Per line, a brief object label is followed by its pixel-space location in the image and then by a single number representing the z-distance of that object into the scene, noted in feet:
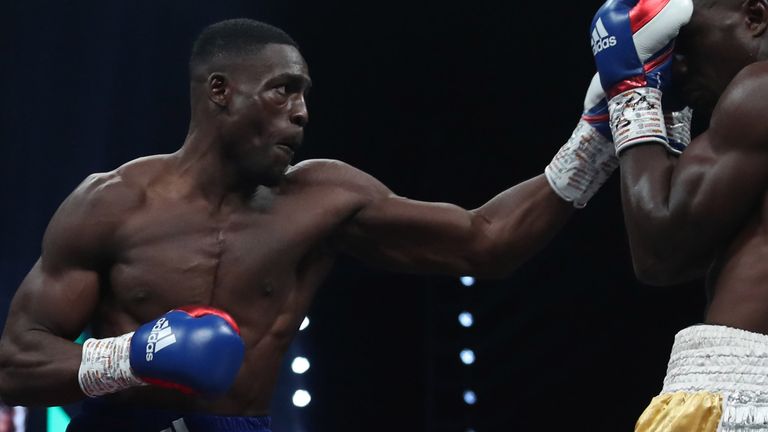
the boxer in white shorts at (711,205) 13.48
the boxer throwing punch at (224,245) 14.87
